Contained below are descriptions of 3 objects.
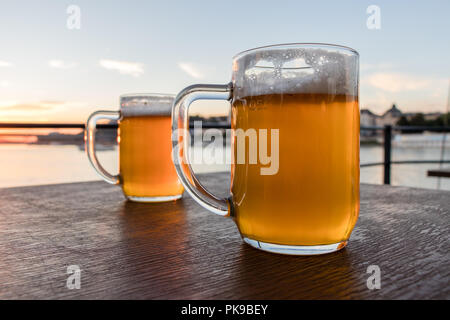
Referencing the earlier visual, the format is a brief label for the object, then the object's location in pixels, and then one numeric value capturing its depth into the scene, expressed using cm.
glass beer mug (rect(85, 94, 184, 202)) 65
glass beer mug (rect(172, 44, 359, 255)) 35
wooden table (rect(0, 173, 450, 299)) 25
